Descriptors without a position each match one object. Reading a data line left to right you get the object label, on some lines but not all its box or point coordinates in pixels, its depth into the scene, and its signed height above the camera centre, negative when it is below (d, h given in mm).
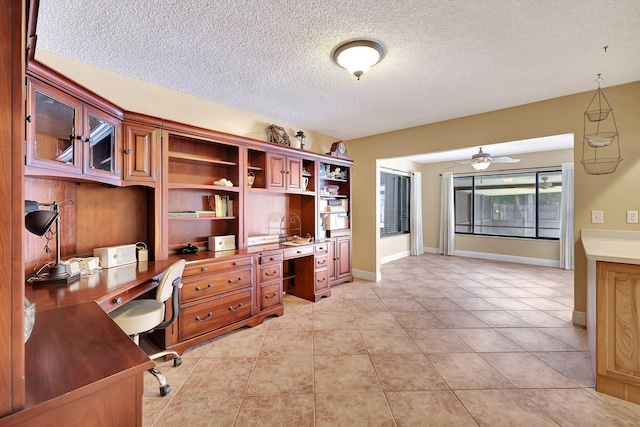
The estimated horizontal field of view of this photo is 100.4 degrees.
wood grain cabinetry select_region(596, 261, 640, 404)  1778 -804
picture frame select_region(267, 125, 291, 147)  3648 +1095
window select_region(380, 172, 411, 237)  6309 +247
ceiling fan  4348 +892
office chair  1843 -705
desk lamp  1524 -83
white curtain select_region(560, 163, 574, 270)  5328 -144
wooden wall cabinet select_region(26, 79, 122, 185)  1596 +535
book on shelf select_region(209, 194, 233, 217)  3064 +109
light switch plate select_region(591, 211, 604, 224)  2797 -45
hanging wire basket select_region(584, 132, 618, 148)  2430 +663
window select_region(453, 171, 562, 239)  5867 +216
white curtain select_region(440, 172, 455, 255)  6879 -58
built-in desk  696 -473
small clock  4328 +1056
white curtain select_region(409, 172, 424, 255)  6988 +11
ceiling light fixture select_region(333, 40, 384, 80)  2061 +1269
